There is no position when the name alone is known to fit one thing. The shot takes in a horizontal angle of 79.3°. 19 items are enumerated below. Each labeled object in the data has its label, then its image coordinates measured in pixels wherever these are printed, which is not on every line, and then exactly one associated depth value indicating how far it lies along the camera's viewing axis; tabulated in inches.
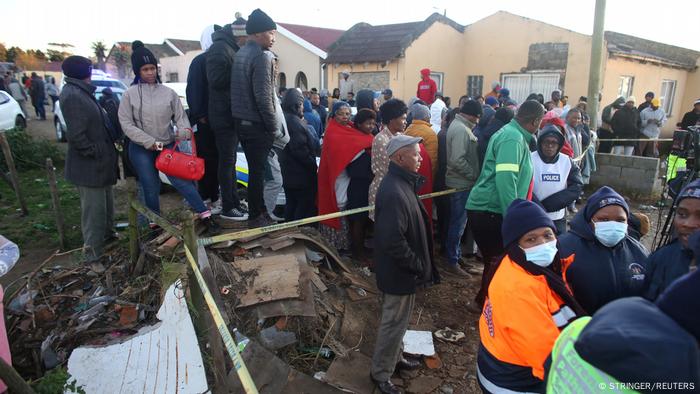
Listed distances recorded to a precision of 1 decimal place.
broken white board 111.3
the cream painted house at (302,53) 667.1
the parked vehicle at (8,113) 477.7
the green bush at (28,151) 407.8
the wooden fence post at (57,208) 222.4
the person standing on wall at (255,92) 165.3
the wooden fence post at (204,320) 113.3
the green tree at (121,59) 1433.3
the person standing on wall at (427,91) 374.3
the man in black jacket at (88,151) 163.6
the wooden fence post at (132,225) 160.0
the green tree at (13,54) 1825.3
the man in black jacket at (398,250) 117.7
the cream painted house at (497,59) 561.6
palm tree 1880.7
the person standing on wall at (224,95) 177.5
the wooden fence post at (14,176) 274.7
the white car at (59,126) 524.1
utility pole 345.4
